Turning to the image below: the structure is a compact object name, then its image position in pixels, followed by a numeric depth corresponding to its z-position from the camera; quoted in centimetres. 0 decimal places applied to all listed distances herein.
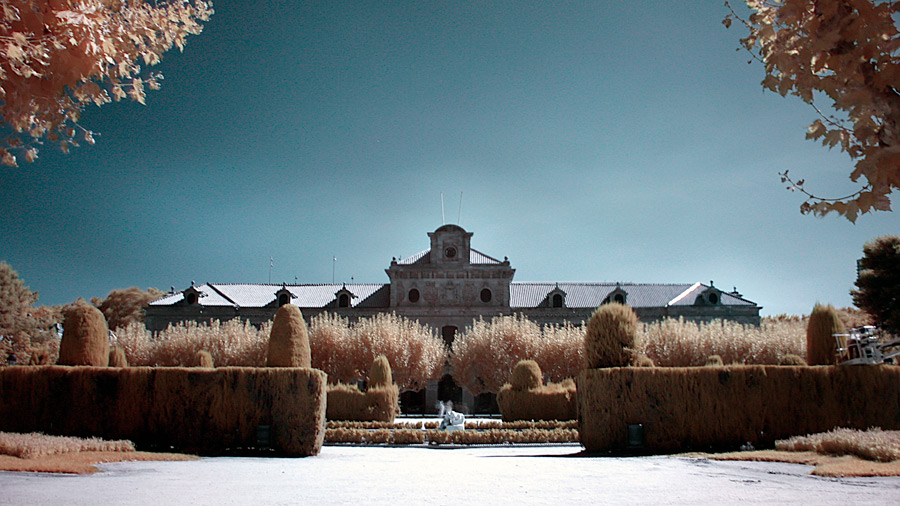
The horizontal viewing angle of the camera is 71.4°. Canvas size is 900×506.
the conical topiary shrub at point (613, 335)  1631
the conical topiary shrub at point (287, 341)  1669
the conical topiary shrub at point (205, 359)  2664
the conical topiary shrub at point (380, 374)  2791
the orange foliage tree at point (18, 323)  4362
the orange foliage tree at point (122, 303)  6197
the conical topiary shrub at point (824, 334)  1702
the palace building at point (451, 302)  5034
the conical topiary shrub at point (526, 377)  2686
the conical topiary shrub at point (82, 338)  1661
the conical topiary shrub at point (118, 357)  2265
